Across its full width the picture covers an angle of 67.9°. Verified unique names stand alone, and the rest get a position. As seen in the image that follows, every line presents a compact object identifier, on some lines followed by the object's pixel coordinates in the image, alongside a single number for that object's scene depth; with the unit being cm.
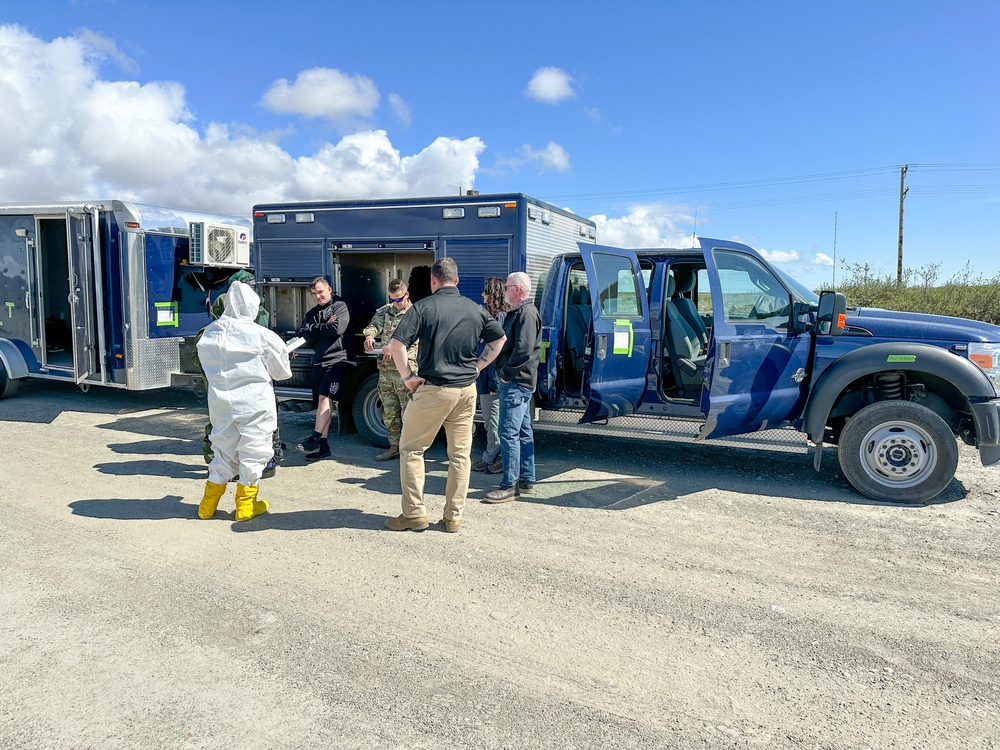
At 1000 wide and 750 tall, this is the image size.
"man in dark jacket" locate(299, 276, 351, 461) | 745
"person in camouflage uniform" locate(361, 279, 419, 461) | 731
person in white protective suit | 542
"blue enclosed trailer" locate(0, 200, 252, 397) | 971
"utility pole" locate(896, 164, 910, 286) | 2717
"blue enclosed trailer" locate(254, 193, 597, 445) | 743
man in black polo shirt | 506
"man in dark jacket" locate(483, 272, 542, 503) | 593
